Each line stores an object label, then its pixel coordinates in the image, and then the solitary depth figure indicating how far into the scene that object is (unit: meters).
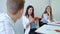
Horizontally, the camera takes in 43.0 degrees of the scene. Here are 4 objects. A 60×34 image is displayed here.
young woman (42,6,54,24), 2.06
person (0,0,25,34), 0.50
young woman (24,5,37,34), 1.67
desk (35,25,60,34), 1.06
